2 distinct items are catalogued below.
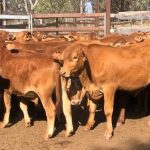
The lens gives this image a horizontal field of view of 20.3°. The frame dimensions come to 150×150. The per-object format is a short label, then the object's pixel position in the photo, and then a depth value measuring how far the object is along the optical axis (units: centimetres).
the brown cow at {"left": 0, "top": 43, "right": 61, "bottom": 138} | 617
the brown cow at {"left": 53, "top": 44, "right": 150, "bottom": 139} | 624
